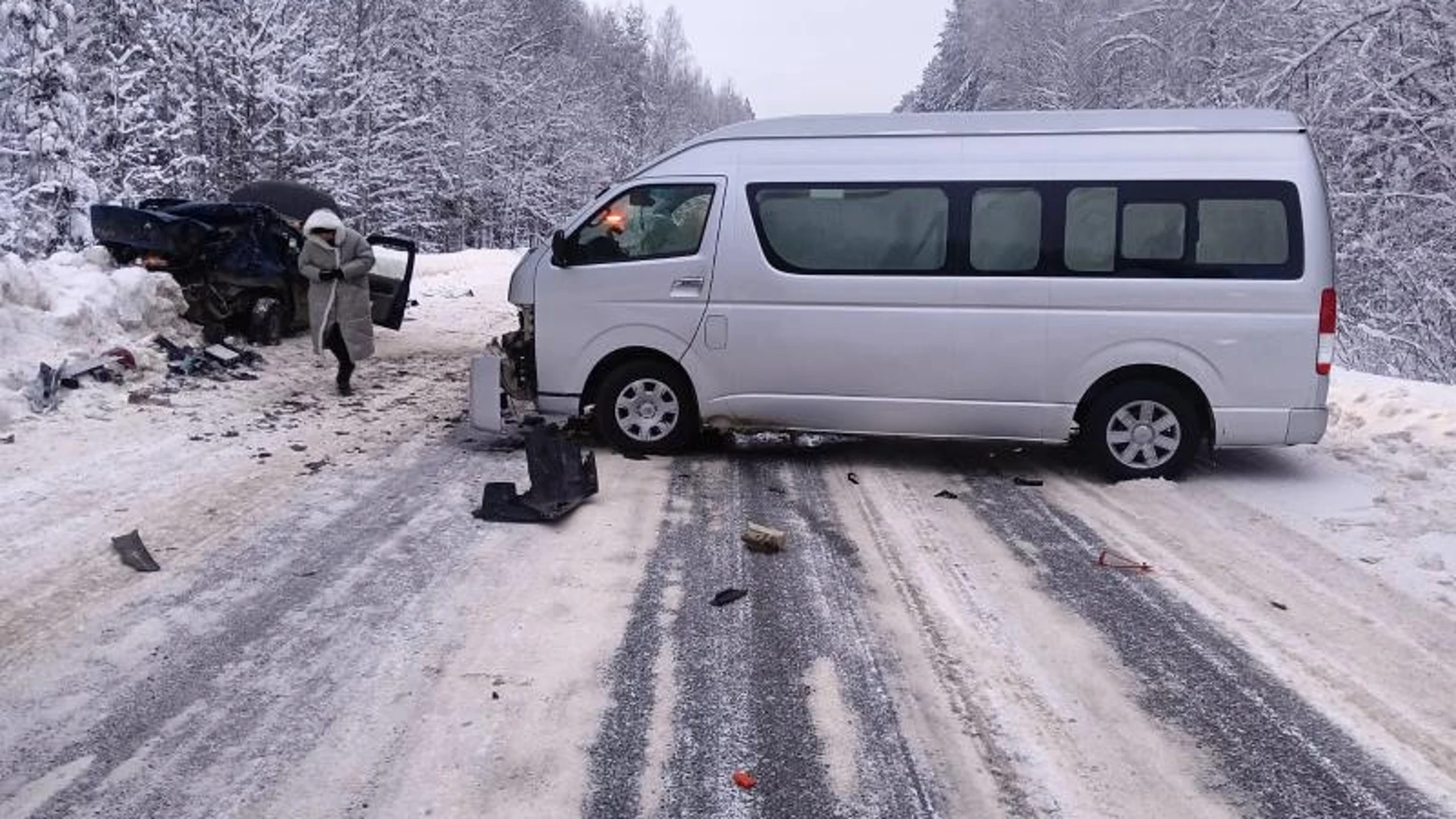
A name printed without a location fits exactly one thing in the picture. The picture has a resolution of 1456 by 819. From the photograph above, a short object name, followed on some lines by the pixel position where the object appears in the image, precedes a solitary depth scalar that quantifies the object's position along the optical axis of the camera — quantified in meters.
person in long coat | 9.07
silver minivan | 6.70
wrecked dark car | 10.72
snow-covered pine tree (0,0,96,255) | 17.27
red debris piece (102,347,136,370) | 8.68
